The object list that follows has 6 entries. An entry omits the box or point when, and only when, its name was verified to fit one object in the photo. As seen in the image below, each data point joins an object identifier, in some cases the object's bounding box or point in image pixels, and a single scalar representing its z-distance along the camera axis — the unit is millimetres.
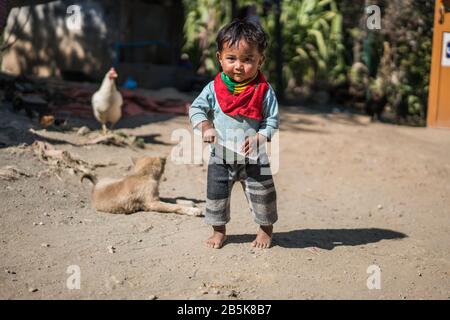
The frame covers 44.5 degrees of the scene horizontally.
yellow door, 7418
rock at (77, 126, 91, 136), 5582
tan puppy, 3679
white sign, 7457
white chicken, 5480
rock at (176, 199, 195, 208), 3860
